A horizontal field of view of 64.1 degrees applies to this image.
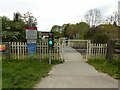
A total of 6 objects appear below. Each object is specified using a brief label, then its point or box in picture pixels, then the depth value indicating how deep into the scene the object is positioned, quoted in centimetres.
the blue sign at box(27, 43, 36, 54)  633
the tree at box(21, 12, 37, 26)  1511
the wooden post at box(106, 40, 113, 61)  646
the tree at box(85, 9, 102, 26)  2282
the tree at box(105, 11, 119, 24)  1651
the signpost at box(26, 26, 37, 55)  631
